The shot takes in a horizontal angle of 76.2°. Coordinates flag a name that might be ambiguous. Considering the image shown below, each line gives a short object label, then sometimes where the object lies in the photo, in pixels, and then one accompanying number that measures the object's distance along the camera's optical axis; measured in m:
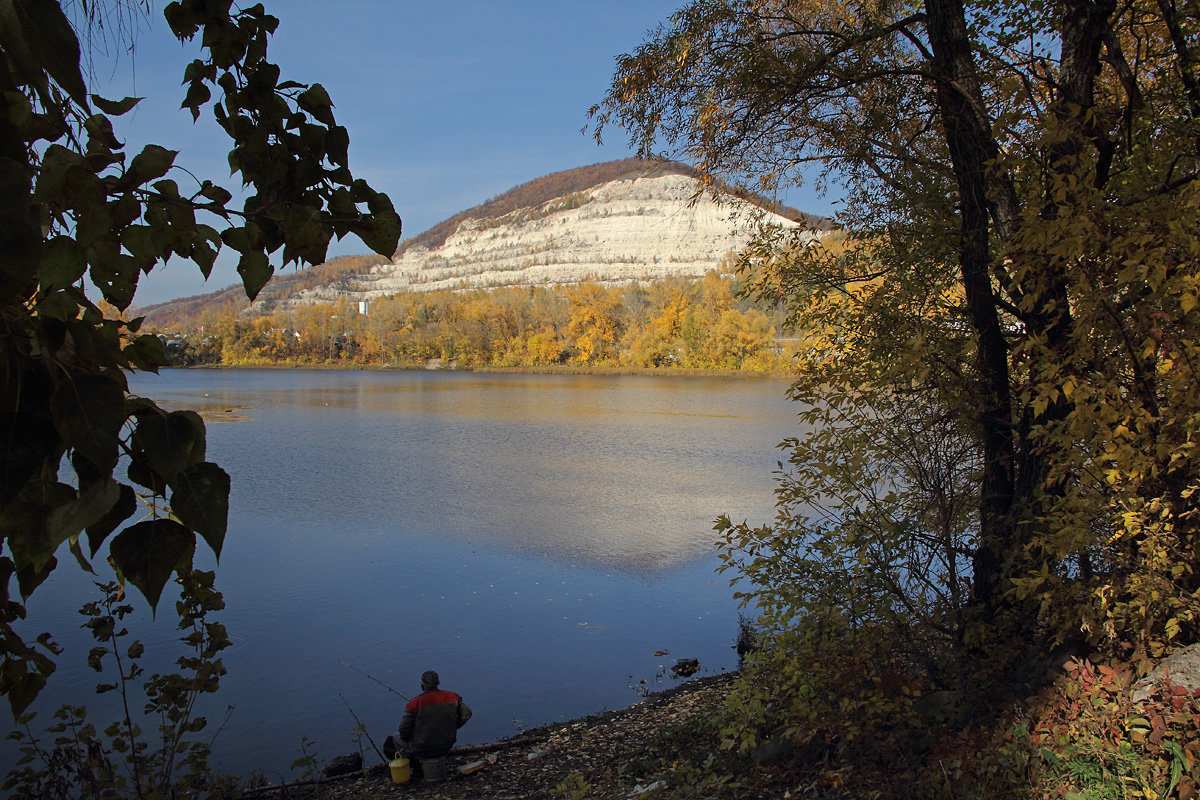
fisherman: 6.35
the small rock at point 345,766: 6.45
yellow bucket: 6.21
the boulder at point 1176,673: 3.17
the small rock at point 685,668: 8.73
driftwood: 6.01
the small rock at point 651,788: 4.86
